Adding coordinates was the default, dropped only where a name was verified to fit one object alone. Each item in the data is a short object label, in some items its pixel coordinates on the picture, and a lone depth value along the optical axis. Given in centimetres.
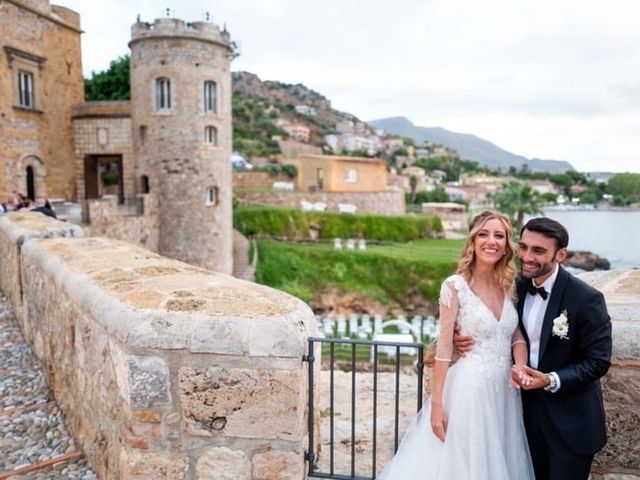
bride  246
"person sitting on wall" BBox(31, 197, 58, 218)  1102
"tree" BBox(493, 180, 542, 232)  3984
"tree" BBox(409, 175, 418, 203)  7731
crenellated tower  2241
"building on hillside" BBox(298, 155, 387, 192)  4281
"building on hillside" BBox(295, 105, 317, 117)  14960
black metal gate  278
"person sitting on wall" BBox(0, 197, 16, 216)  1148
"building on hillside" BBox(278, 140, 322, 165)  7556
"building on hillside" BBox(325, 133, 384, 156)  11944
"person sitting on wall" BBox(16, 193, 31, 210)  1335
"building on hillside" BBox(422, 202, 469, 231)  5012
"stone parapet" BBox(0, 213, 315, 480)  260
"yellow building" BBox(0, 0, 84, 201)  2192
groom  224
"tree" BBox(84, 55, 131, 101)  3469
